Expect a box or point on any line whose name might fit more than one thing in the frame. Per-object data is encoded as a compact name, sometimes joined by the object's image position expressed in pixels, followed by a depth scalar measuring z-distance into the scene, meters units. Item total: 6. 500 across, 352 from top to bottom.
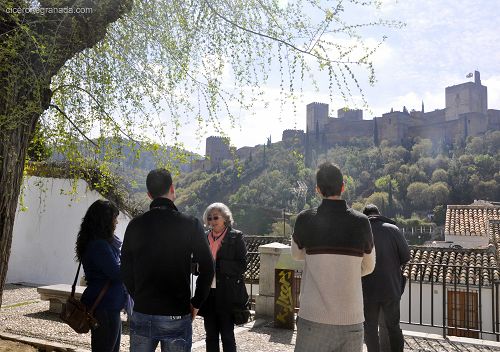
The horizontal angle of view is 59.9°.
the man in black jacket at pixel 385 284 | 3.83
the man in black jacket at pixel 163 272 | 2.48
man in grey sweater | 2.33
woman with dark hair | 3.07
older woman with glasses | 3.71
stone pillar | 6.68
